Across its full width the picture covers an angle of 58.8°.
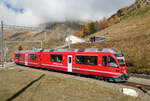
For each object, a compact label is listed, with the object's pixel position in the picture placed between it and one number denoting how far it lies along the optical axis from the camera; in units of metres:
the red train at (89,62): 12.52
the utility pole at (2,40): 24.79
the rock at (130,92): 9.06
